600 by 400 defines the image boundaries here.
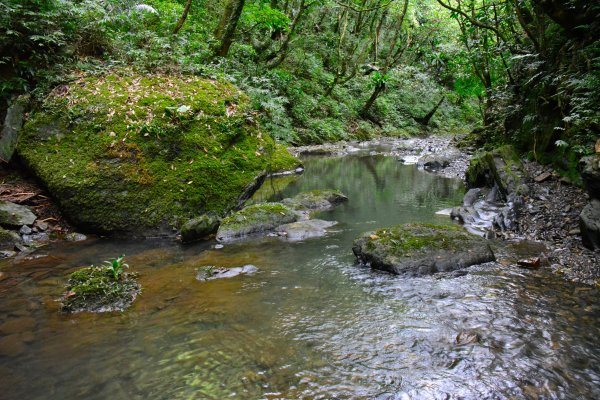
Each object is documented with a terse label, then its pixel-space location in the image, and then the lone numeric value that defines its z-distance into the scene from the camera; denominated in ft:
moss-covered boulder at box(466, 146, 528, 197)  28.09
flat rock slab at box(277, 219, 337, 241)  24.93
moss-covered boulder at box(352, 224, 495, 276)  18.47
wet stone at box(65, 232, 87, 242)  23.81
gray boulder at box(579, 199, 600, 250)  18.17
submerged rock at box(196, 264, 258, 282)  18.54
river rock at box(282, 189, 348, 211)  31.99
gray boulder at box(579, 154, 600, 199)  17.69
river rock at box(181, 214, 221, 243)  23.93
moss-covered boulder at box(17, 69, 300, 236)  24.52
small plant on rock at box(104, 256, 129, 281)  16.52
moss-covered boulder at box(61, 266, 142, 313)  15.46
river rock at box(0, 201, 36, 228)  23.11
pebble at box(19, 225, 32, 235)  23.15
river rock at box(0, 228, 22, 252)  21.33
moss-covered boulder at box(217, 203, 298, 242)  24.94
